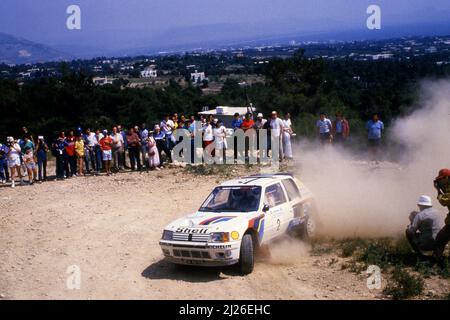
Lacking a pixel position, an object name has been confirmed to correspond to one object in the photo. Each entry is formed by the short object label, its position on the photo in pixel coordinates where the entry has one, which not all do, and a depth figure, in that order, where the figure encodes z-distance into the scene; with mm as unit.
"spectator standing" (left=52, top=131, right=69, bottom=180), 19828
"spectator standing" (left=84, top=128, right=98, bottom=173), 20719
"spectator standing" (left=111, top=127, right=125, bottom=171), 20375
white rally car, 9625
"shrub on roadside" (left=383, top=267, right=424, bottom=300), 8453
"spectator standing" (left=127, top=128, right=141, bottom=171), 20039
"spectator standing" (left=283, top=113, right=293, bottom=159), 20000
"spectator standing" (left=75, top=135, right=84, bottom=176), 19984
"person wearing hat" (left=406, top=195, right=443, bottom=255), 9539
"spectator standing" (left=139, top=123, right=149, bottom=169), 20266
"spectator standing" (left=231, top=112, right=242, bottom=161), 19938
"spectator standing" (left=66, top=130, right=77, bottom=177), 19859
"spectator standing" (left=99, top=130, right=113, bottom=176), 20094
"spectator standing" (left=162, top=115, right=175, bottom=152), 20672
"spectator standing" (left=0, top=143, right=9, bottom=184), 20219
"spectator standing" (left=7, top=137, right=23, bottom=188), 19547
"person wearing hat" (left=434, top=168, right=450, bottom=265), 9320
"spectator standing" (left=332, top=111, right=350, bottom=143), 19339
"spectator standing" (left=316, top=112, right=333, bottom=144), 19594
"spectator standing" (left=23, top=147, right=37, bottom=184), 19672
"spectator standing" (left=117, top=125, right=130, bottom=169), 20797
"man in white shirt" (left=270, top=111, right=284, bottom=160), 19203
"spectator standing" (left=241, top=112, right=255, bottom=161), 19625
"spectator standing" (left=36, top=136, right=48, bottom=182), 19703
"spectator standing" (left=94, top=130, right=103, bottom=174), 20594
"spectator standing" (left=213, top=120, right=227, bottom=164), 19781
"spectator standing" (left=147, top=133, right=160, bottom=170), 20203
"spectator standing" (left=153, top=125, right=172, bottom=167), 20531
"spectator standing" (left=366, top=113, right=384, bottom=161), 18578
